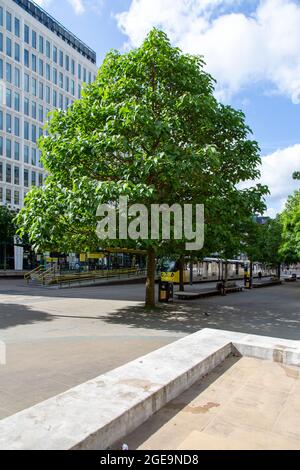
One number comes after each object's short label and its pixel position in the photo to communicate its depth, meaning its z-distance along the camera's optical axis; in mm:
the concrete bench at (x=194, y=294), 20891
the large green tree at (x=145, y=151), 11750
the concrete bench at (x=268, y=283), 33612
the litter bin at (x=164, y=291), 18578
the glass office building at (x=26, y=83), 51312
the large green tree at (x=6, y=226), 38062
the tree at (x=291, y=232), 24841
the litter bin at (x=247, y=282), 30797
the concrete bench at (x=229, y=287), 24203
